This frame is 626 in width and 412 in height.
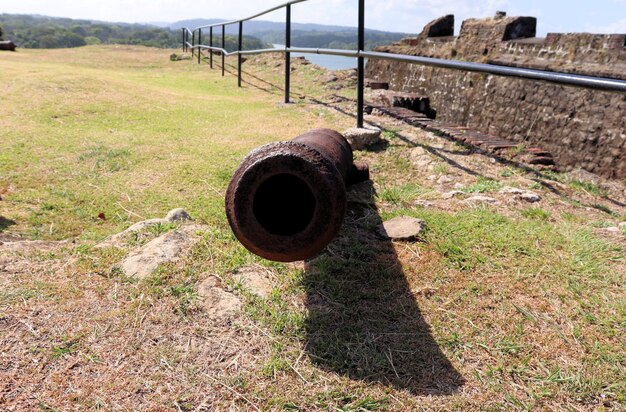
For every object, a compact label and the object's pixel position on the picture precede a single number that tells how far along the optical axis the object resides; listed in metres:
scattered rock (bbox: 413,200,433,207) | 3.31
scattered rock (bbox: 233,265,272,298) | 2.28
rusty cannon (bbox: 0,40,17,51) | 17.55
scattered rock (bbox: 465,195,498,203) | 3.29
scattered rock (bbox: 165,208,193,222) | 2.98
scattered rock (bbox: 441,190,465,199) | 3.44
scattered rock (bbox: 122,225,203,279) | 2.42
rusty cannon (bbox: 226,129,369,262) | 1.77
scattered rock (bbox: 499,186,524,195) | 3.43
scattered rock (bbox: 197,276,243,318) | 2.12
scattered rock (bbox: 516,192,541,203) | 3.33
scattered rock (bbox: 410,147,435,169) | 4.14
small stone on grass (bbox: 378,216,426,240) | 2.76
